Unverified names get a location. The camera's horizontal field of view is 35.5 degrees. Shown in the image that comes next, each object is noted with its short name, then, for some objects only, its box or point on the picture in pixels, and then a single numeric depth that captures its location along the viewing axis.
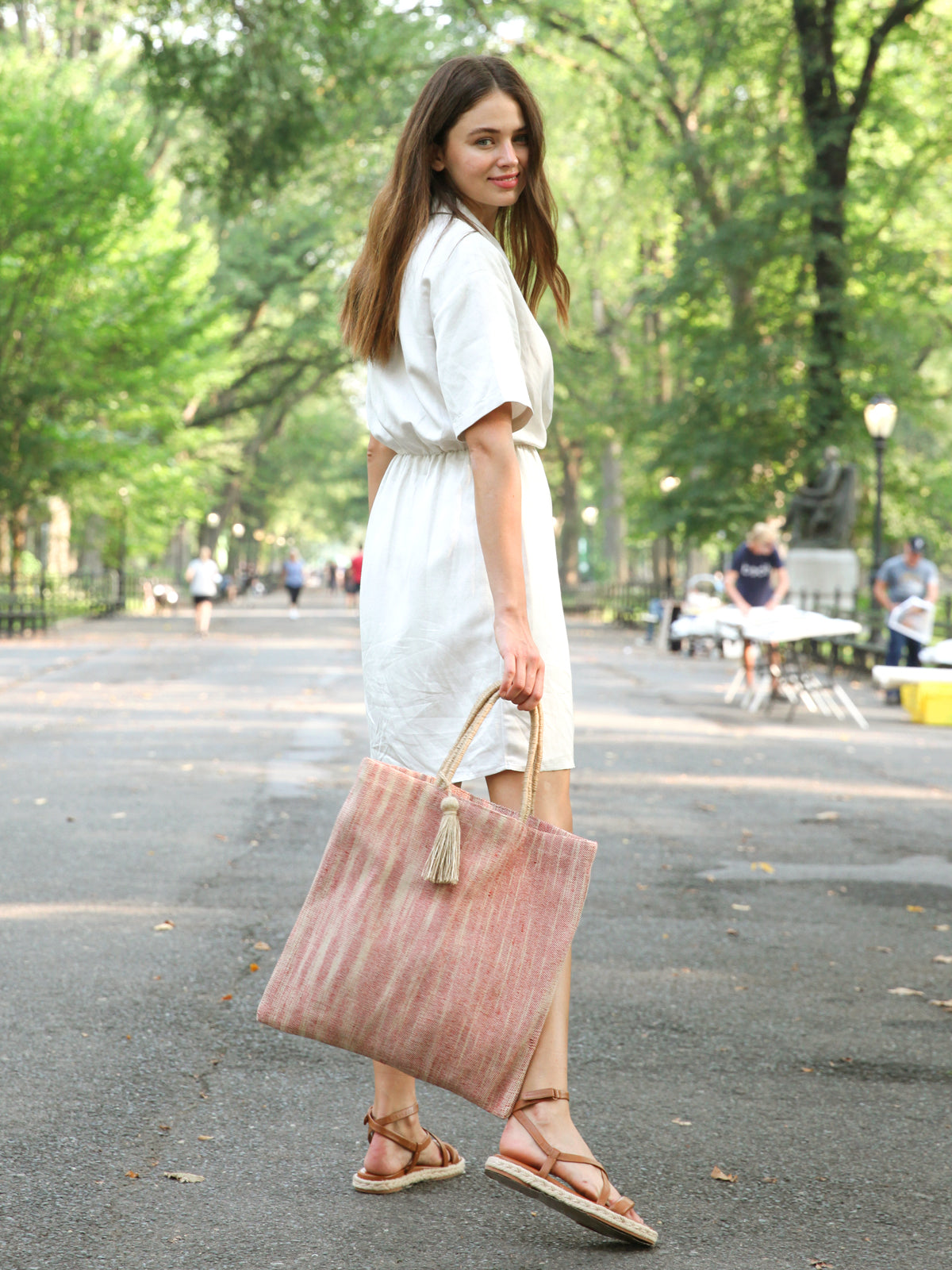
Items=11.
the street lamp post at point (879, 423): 20.75
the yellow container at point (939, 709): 11.95
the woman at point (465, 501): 2.71
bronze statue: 23.53
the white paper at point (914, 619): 16.59
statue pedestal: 23.22
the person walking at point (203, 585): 28.52
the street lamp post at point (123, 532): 36.59
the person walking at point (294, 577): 40.16
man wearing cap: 17.29
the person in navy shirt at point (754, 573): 15.89
